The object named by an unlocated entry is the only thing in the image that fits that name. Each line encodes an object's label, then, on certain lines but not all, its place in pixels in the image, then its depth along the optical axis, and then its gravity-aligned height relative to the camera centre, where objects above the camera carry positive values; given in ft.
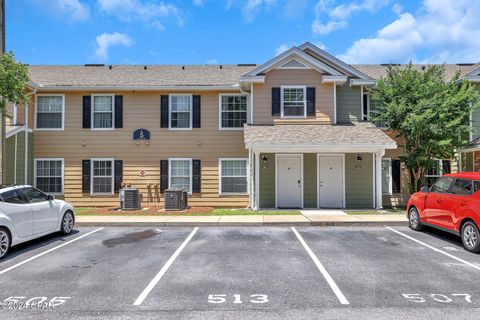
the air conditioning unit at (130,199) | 46.16 -4.12
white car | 23.24 -3.59
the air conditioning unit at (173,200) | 45.57 -4.22
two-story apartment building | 48.75 +4.95
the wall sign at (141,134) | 50.75 +5.52
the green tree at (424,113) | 43.78 +7.62
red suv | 24.18 -3.18
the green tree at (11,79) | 32.37 +9.16
